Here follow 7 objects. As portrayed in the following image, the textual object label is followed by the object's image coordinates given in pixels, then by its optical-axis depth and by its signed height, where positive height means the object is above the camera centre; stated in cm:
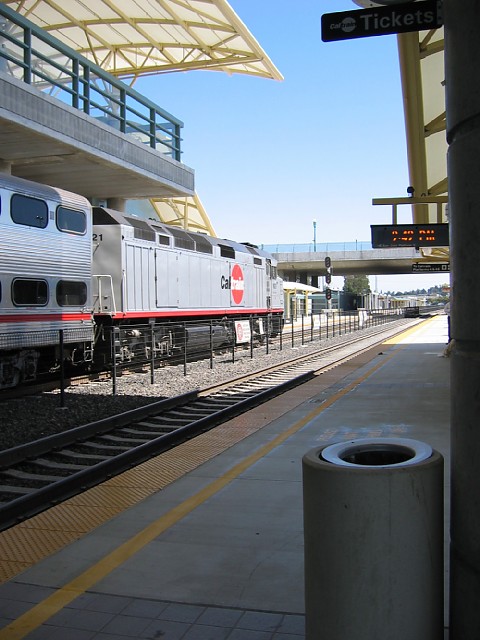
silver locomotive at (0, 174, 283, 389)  1166 +71
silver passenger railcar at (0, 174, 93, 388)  1141 +72
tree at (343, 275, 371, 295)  13592 +499
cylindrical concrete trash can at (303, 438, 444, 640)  236 -93
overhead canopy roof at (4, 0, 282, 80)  2205 +1079
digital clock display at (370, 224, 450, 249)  1453 +165
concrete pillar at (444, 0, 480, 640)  237 +0
